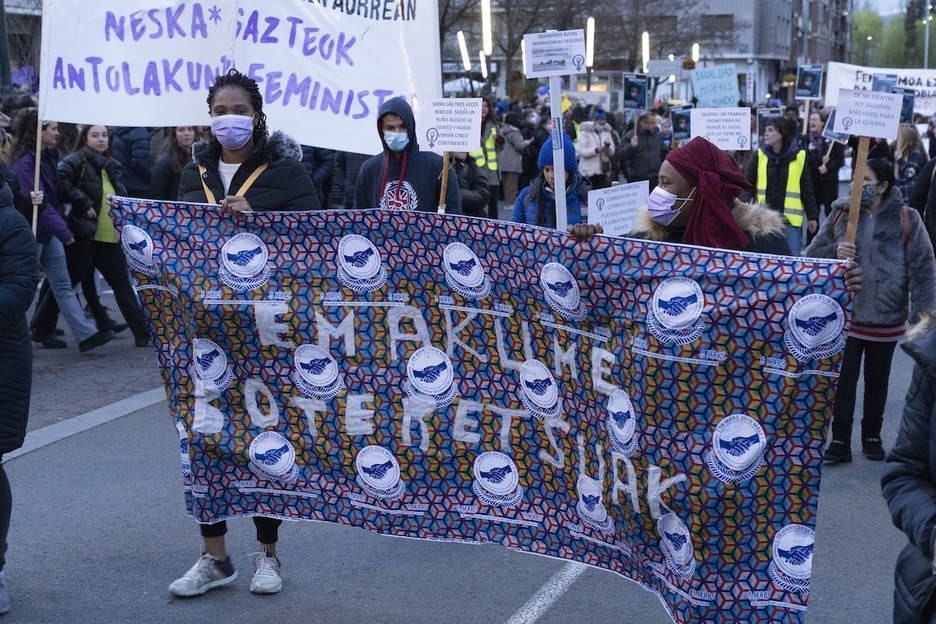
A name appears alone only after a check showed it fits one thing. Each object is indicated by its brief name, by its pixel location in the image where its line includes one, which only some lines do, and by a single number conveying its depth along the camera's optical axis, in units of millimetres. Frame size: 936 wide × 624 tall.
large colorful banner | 3666
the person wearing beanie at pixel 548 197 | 7688
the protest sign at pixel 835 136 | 10613
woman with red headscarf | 4121
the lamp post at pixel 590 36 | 17684
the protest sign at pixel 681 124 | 15540
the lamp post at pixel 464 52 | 18375
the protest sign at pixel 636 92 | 18469
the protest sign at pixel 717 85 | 13781
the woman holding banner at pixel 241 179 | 4859
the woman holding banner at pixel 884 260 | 6746
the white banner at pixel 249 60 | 6723
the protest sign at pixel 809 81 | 17344
